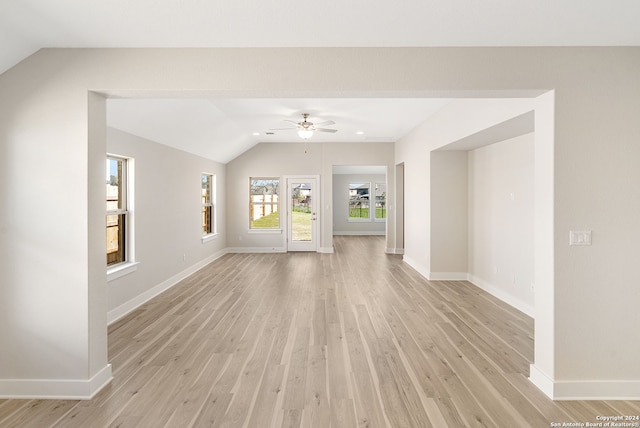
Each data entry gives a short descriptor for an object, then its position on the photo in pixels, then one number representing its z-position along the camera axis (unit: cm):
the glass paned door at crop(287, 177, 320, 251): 920
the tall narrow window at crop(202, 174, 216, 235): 801
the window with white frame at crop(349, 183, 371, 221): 1377
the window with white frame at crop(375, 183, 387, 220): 1374
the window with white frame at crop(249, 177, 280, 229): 926
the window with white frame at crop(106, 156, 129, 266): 430
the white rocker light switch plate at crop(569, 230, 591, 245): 246
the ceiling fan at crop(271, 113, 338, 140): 582
